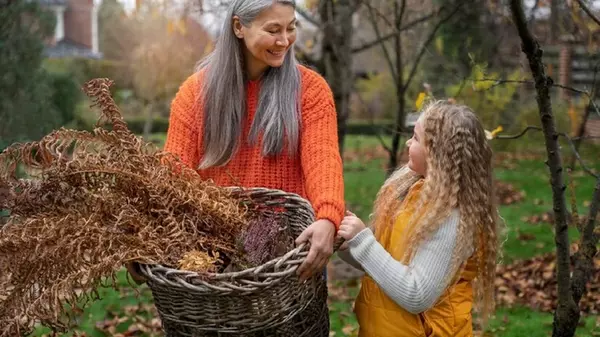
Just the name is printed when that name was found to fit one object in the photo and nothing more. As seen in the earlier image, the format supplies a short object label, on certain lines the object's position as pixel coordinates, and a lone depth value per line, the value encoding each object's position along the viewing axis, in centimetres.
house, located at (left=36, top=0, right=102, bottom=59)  3822
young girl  230
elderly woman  264
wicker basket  206
